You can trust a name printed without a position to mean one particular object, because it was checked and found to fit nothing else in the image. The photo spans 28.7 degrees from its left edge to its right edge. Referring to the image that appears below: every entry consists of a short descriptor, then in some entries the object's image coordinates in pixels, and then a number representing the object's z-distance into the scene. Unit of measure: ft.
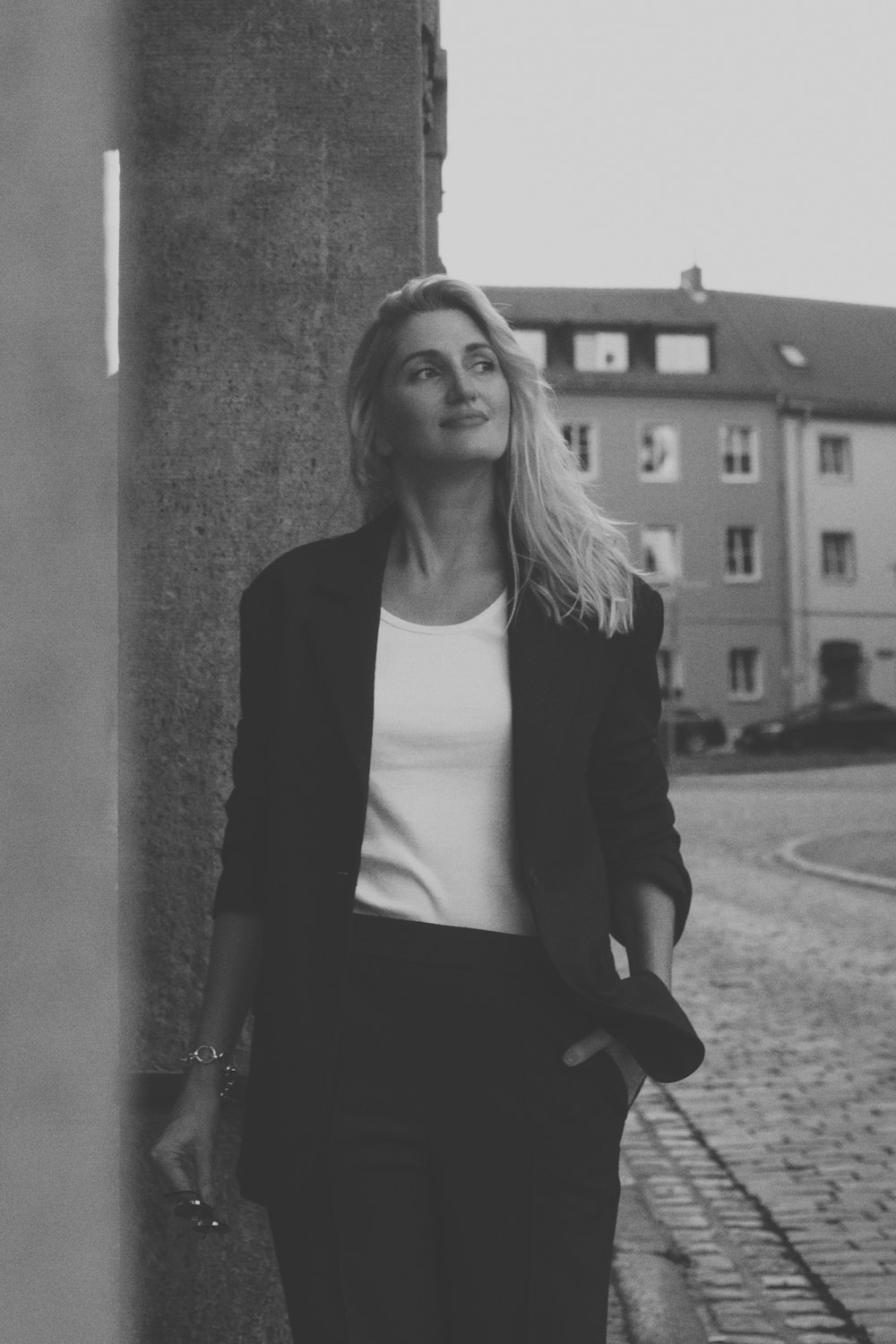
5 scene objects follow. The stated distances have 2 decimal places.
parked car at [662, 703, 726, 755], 135.13
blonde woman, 6.22
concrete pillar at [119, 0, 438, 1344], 9.96
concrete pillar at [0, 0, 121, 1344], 2.69
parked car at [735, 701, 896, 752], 133.80
